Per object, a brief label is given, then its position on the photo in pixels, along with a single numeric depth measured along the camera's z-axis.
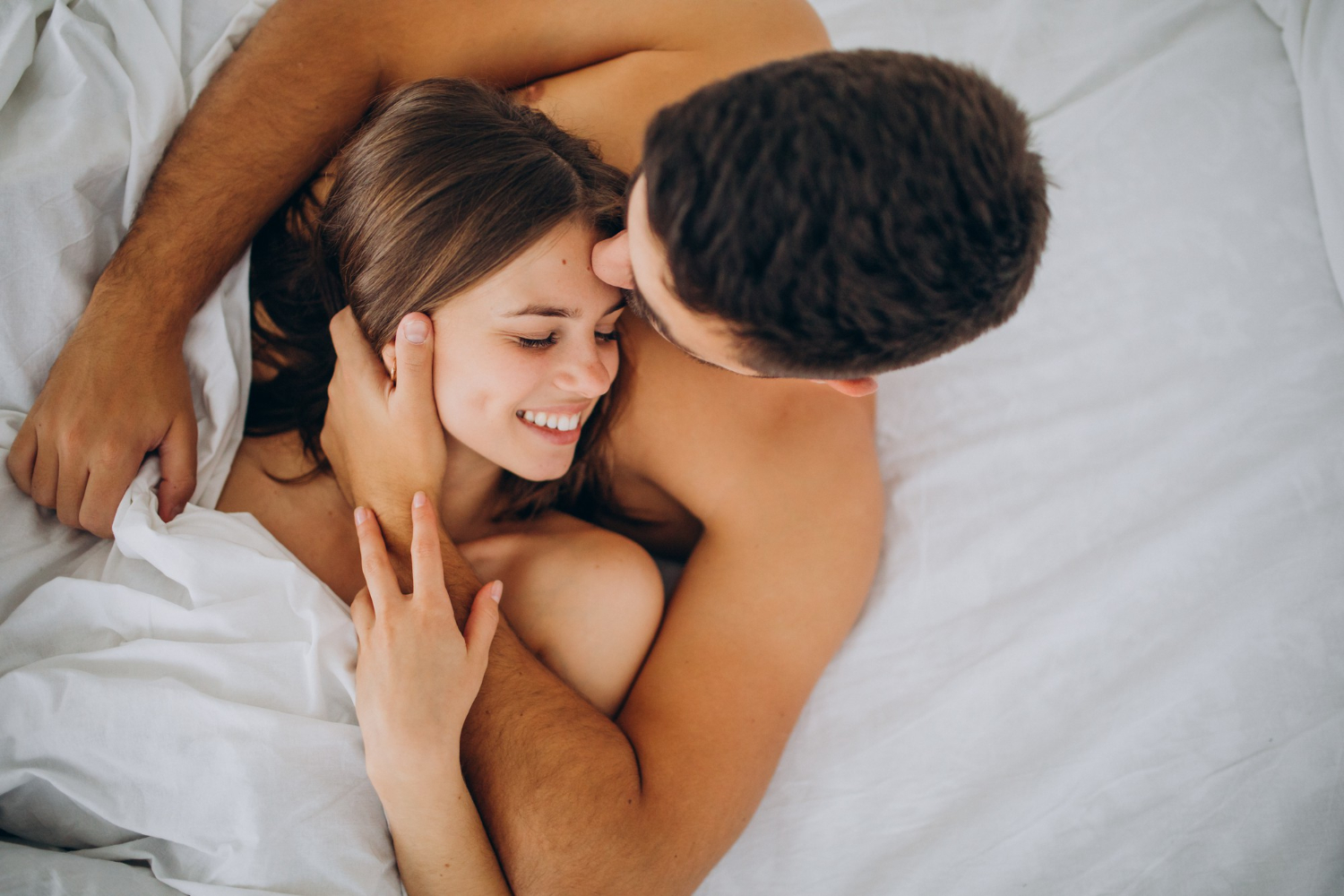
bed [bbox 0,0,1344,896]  1.12
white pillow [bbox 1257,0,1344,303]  1.62
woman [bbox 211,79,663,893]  1.27
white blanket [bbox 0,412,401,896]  1.07
